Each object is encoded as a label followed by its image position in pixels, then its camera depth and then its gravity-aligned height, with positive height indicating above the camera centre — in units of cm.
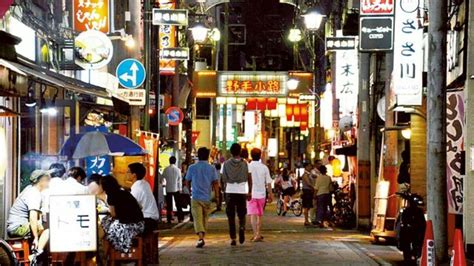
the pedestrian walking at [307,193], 3097 -164
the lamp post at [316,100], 5391 +248
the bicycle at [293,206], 3931 -265
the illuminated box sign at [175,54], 3316 +329
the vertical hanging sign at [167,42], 3834 +435
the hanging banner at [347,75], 3350 +253
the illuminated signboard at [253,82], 4944 +333
